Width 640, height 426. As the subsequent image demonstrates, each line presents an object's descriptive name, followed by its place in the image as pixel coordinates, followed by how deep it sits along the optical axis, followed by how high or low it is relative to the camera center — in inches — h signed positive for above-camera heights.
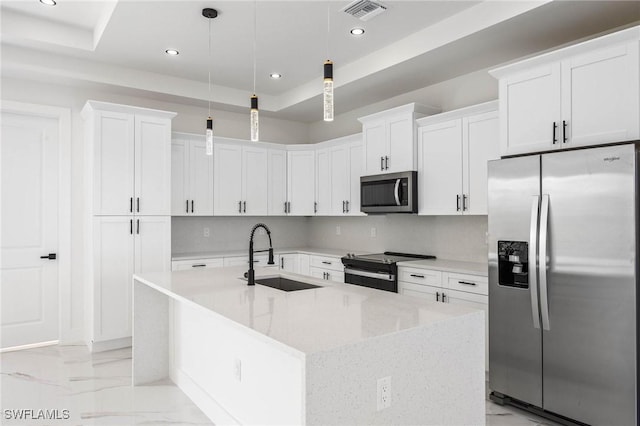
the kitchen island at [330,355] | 61.6 -24.2
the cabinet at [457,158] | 143.9 +19.6
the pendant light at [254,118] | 102.6 +23.0
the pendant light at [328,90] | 81.4 +23.6
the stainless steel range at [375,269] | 160.6 -22.2
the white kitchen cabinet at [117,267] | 163.6 -21.3
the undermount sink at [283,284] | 111.1 -19.3
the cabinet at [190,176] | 191.8 +16.8
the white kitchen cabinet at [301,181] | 222.8 +17.1
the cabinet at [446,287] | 133.7 -25.0
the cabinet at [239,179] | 205.3 +16.9
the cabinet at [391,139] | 166.7 +30.5
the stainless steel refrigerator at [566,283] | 93.3 -17.1
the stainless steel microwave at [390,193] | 165.9 +8.1
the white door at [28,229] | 168.6 -6.4
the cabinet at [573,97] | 97.1 +29.1
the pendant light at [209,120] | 112.7 +25.1
